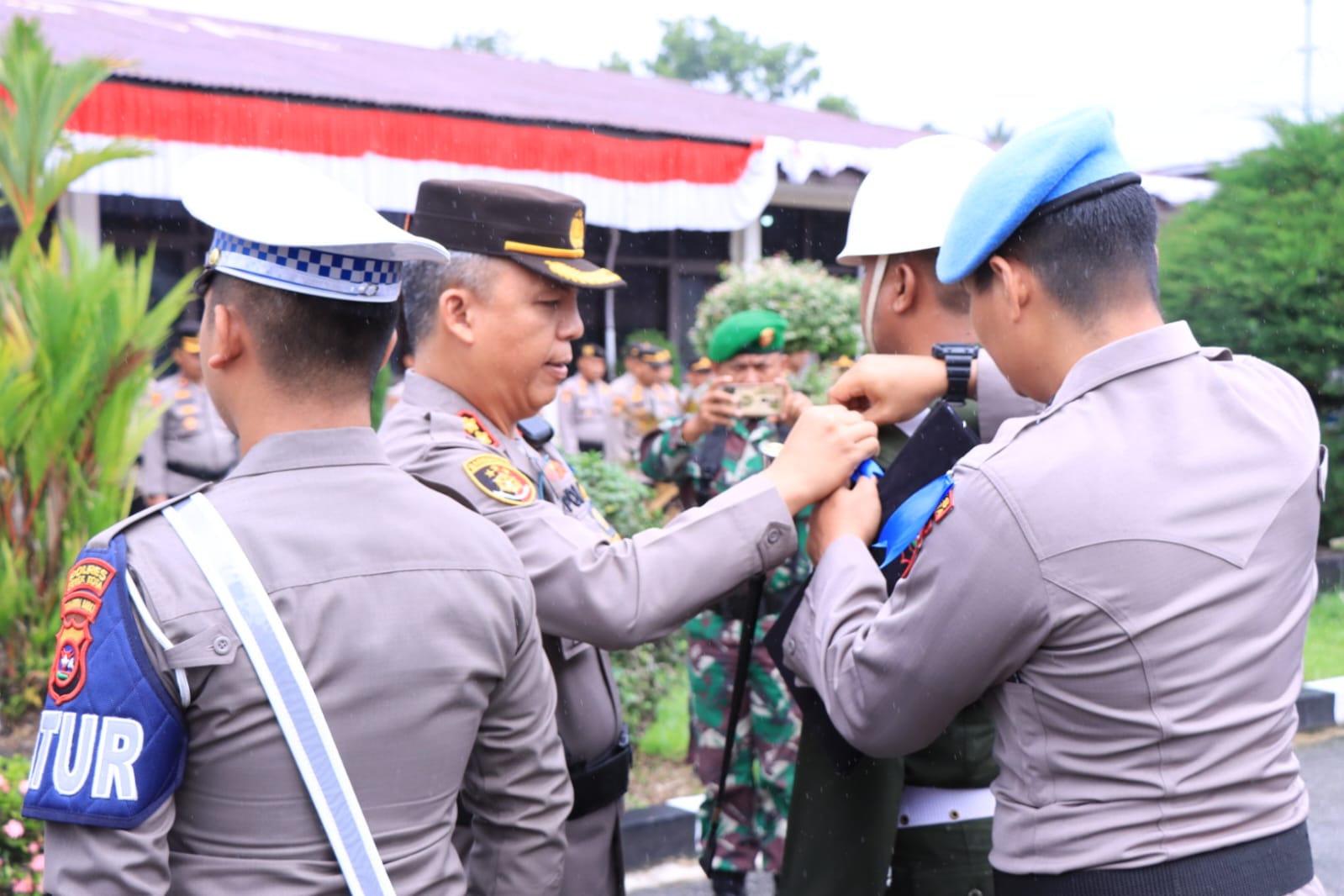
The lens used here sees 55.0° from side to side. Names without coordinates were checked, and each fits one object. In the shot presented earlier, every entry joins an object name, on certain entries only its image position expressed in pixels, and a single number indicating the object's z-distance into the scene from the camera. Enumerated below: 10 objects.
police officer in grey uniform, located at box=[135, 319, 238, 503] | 8.50
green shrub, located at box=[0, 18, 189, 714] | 5.07
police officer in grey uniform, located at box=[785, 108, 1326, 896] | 1.57
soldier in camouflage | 4.67
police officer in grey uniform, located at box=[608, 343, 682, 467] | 12.51
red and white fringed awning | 9.20
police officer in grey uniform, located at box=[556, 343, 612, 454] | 12.67
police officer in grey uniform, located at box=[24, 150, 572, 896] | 1.42
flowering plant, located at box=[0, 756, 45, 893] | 3.19
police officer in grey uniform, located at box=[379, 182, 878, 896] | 2.10
